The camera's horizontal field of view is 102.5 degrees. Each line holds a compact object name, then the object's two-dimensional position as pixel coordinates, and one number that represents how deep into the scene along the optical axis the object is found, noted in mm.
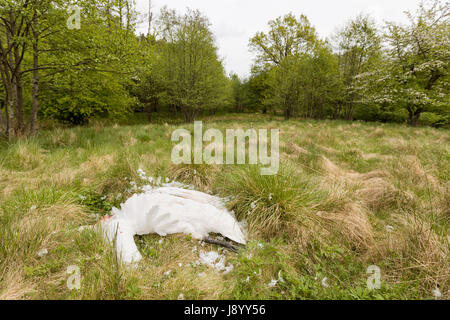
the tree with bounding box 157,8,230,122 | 14273
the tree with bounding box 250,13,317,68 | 21969
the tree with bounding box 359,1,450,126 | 11961
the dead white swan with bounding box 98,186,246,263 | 1985
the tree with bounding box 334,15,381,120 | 16938
